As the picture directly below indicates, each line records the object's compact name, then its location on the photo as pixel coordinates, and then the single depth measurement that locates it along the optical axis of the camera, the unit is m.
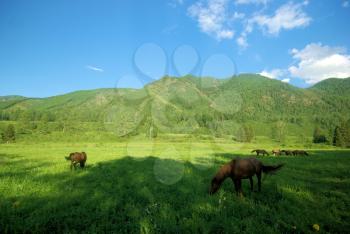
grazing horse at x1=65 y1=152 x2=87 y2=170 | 20.94
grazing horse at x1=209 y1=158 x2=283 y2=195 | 11.15
